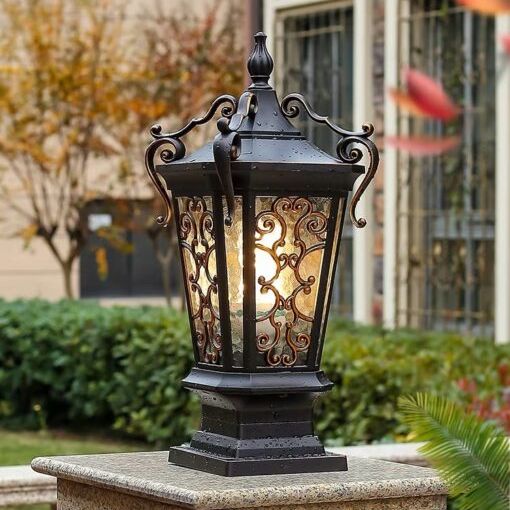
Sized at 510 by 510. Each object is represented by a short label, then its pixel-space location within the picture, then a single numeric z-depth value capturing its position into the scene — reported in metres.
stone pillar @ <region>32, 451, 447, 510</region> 4.73
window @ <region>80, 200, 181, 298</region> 27.56
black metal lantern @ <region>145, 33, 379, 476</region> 4.99
